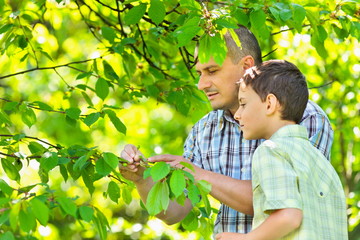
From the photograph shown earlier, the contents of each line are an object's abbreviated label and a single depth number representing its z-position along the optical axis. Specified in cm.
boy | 401
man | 481
